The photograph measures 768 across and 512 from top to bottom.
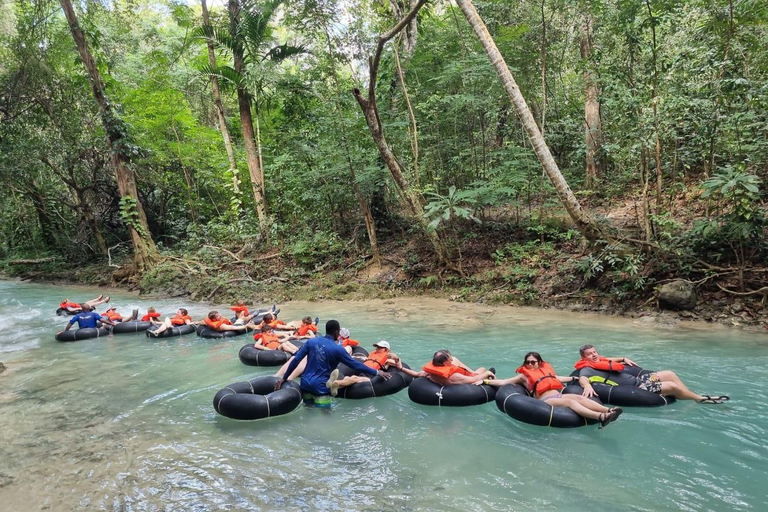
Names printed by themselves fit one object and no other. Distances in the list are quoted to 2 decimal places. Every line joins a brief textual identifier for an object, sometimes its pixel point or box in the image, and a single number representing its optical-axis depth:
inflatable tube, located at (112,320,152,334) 11.50
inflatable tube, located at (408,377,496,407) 6.14
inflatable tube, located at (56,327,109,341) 10.99
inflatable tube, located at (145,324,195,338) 10.88
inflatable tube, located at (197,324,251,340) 10.76
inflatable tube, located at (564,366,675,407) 5.72
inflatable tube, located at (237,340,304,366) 8.36
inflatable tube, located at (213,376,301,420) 5.80
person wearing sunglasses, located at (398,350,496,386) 6.33
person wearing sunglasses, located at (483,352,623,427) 5.27
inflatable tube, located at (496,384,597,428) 5.29
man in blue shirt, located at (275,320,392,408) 6.32
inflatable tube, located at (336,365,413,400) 6.59
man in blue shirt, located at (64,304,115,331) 11.32
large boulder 9.23
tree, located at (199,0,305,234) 14.98
